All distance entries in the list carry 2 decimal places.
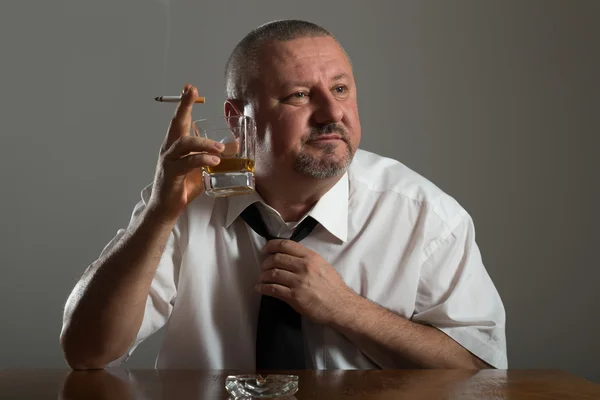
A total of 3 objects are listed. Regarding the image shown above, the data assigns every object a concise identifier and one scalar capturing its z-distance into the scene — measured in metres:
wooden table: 1.37
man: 1.90
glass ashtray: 1.34
